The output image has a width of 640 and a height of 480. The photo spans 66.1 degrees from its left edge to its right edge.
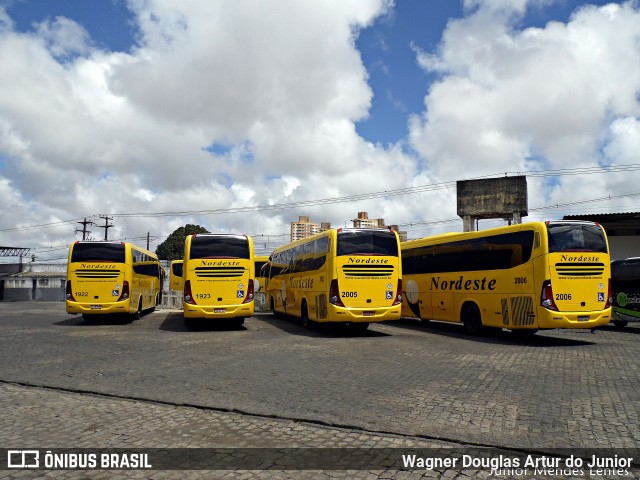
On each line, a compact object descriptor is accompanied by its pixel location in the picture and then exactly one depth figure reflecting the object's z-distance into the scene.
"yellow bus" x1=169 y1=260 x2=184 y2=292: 26.34
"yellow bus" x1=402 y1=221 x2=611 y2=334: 12.88
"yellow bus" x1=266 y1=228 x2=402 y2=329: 14.73
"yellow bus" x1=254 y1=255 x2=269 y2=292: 29.67
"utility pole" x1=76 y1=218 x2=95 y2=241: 64.06
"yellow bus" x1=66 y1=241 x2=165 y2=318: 18.78
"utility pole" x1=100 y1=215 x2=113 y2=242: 64.69
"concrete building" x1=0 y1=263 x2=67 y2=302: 50.06
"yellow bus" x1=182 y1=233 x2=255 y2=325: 16.38
